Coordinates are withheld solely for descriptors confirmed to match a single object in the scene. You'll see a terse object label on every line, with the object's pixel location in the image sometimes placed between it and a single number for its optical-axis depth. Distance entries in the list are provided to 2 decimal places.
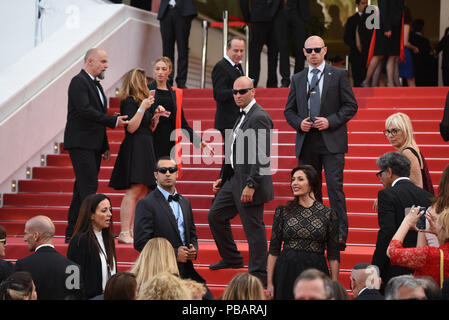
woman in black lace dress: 12.73
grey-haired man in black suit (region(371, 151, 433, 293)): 12.52
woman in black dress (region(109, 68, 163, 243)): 16.87
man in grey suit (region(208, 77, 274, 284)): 14.70
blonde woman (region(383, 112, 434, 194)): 14.30
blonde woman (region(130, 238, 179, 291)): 11.23
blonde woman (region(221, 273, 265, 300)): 9.34
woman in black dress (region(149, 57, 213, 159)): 17.39
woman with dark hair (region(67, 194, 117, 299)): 12.37
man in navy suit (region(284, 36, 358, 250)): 15.56
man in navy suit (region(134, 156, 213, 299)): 13.30
